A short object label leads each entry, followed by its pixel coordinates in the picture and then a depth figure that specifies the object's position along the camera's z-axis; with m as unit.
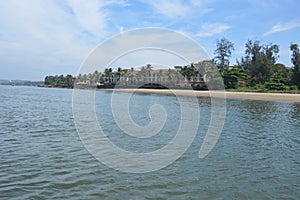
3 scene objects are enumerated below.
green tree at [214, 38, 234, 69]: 93.25
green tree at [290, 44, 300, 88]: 61.66
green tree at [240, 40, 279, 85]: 74.77
